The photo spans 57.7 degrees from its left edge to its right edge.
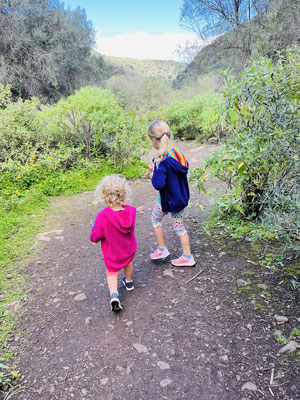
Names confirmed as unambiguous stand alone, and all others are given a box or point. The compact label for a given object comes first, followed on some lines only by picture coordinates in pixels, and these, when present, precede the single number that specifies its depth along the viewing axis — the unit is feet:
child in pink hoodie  8.27
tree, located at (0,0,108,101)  52.01
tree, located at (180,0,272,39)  45.24
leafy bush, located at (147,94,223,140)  36.37
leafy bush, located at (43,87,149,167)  21.61
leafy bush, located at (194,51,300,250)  7.24
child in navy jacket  9.05
